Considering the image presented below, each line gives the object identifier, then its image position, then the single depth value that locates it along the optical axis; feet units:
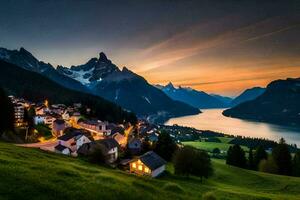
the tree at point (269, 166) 246.89
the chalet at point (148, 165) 184.97
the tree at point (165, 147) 256.74
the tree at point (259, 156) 274.20
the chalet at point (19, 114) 282.87
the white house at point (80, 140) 254.04
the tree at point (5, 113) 195.61
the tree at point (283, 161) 248.48
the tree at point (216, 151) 474.41
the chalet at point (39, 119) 343.04
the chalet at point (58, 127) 311.67
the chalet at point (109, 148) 220.63
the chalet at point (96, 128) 335.90
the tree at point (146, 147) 267.72
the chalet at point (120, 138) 307.92
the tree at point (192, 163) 181.79
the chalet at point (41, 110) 396.74
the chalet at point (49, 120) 352.47
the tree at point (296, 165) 246.26
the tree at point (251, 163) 274.04
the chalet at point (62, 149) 222.76
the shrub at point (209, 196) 97.02
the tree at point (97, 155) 168.62
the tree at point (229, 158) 280.55
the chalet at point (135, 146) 262.28
